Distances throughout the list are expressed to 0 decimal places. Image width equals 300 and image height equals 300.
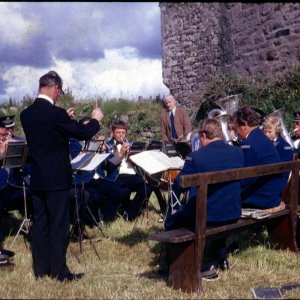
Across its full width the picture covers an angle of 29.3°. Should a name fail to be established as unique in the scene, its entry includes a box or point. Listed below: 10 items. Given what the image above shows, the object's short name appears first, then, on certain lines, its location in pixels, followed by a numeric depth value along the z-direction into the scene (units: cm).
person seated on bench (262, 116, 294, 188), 685
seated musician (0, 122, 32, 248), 686
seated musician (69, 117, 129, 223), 743
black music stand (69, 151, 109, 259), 613
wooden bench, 484
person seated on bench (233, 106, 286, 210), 591
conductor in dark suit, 513
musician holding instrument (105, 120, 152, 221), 758
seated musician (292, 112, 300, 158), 820
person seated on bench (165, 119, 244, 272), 517
